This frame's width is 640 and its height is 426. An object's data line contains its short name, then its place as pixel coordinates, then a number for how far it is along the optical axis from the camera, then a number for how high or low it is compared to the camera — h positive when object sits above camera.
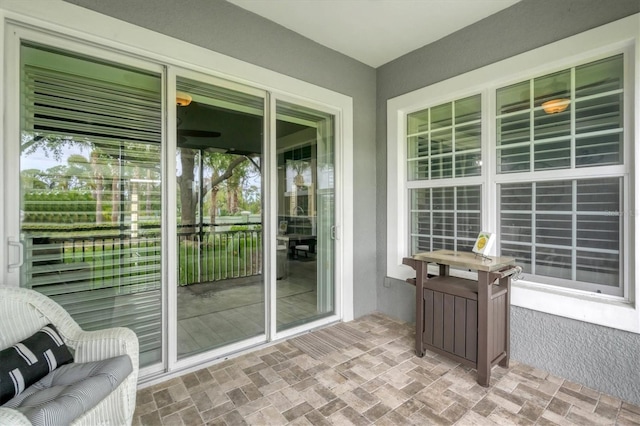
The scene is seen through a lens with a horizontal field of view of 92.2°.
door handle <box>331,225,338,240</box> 3.56 -0.23
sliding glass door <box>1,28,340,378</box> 2.00 +0.11
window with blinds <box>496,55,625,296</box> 2.29 +0.31
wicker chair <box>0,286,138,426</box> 1.59 -0.71
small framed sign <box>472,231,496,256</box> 2.51 -0.26
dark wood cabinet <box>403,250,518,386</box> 2.30 -0.80
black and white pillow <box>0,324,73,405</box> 1.39 -0.73
